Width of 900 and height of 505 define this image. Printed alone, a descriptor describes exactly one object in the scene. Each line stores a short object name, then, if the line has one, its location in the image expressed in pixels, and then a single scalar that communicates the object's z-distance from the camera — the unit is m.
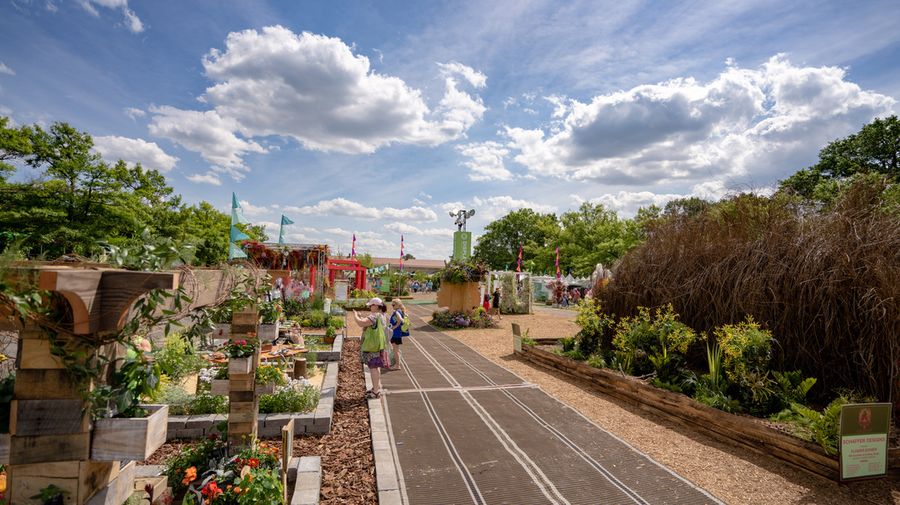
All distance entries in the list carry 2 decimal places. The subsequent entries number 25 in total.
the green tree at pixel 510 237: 59.62
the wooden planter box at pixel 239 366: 3.94
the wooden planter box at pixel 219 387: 4.22
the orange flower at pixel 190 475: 3.45
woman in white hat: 7.23
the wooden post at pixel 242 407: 3.96
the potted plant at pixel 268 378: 4.49
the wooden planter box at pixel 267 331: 4.51
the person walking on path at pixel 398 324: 9.59
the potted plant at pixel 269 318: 4.55
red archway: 24.75
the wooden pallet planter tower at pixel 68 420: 1.88
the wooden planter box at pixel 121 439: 2.01
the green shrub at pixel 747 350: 6.27
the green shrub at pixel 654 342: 7.61
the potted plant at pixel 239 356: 3.94
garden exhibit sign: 4.43
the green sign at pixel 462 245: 24.91
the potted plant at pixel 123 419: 2.01
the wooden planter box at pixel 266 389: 4.43
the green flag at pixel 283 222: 19.44
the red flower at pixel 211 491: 3.13
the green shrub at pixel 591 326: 9.84
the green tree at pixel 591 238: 37.81
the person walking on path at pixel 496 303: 22.06
